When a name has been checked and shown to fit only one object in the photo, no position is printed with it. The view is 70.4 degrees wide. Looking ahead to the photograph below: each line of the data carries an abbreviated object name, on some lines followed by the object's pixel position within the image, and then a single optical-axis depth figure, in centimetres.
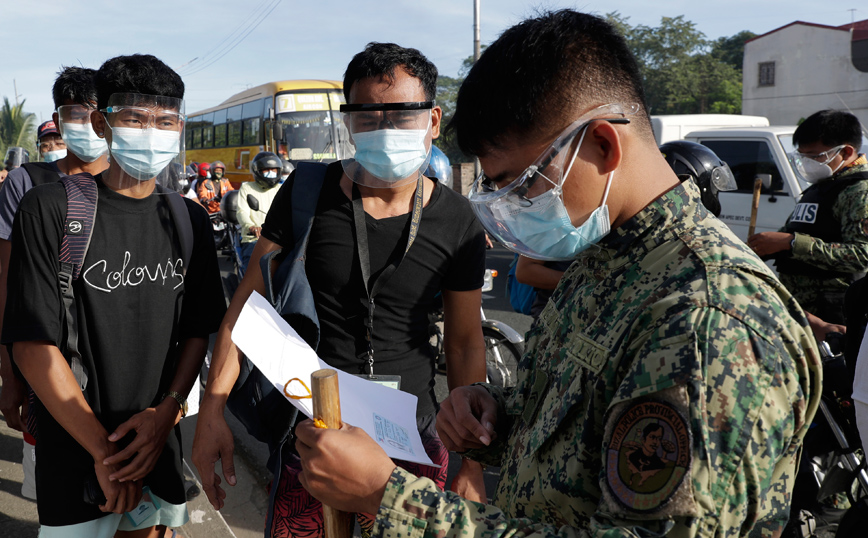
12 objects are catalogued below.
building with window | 2672
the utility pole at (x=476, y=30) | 1728
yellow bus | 1330
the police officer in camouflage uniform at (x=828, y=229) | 341
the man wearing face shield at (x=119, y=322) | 178
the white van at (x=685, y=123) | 872
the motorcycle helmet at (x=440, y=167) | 535
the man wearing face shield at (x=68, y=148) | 280
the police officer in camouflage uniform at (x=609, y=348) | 82
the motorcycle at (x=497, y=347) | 416
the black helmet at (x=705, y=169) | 286
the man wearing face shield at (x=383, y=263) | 192
